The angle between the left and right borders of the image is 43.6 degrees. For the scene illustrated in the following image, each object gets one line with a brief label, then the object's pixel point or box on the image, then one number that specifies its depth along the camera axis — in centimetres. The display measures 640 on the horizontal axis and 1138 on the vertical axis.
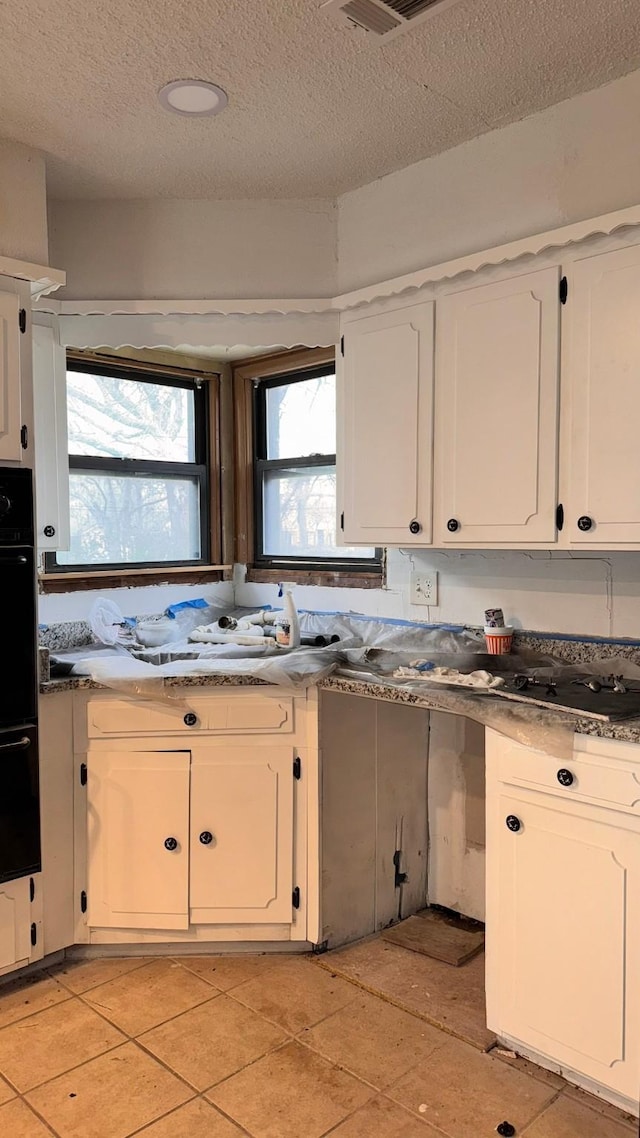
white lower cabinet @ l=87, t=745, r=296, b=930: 249
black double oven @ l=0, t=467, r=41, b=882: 227
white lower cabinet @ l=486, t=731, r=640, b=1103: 177
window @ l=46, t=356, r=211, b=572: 308
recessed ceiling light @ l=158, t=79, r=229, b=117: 209
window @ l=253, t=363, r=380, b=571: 324
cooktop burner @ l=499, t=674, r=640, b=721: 183
